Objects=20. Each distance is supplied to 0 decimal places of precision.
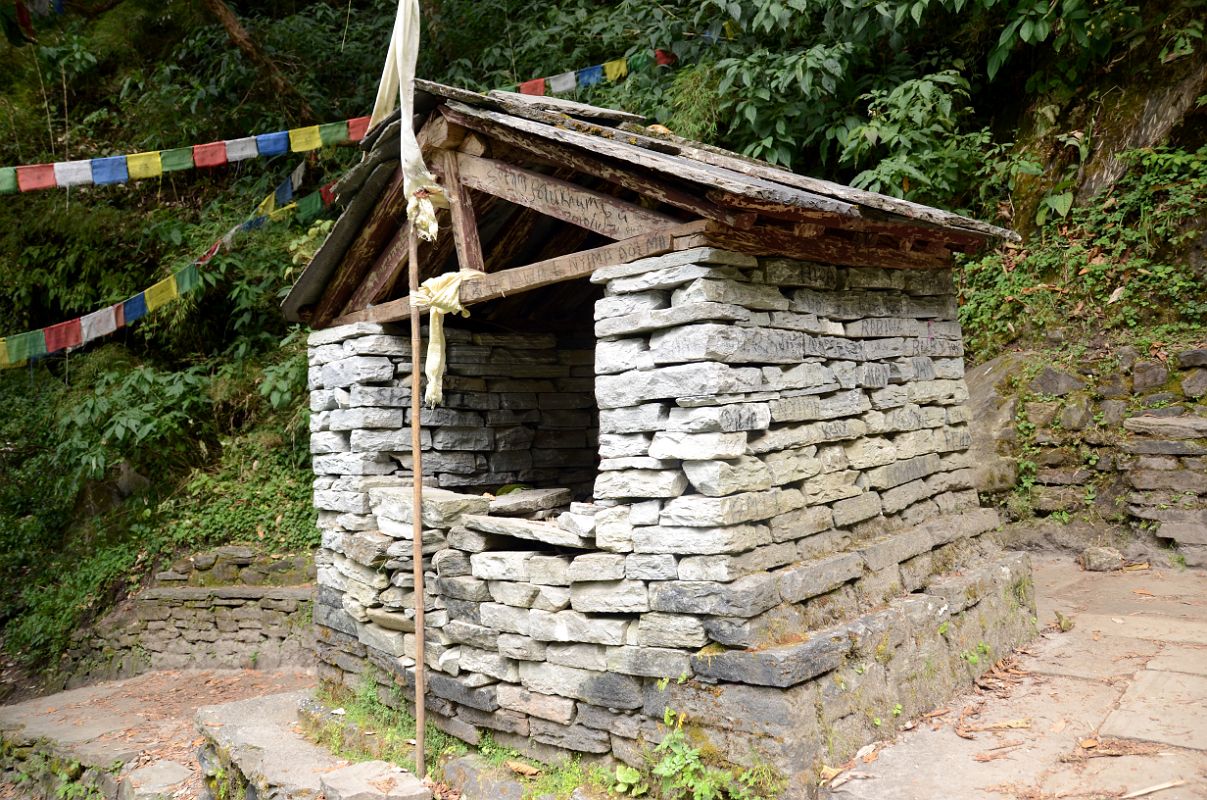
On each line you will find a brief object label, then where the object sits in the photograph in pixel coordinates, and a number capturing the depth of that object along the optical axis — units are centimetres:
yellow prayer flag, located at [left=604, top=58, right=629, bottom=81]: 839
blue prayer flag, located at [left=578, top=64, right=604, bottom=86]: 839
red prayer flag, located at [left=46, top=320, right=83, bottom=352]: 897
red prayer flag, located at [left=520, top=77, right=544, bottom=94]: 824
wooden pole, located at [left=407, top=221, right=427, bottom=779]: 424
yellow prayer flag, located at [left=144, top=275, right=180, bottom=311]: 845
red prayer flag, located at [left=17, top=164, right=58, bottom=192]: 766
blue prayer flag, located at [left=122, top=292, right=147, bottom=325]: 865
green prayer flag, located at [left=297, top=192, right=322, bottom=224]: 862
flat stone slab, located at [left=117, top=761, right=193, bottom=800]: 575
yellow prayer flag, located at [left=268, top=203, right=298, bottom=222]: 858
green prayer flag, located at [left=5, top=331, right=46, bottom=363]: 891
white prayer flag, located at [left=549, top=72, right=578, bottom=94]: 835
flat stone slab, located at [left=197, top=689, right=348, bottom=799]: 467
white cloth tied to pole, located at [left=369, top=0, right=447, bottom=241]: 429
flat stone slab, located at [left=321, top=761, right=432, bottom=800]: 413
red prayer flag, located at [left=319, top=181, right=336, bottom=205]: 855
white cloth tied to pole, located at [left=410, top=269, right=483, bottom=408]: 449
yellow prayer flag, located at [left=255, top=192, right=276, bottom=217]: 866
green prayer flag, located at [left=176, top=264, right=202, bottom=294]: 833
